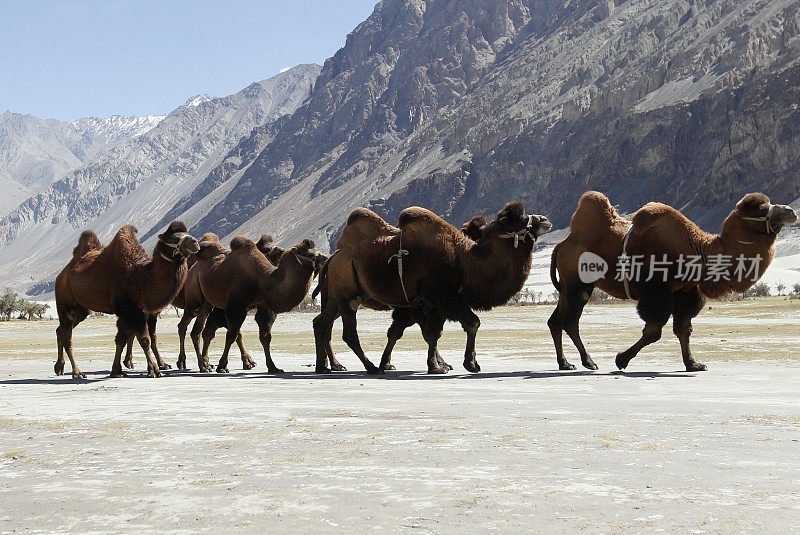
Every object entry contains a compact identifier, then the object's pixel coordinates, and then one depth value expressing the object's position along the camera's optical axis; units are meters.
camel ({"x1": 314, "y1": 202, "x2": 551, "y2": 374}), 13.63
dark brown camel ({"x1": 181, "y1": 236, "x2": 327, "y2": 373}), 16.09
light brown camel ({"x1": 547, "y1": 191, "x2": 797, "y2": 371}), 12.89
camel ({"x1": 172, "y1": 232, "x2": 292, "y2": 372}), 17.00
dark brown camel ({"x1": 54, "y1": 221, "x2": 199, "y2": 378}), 14.50
